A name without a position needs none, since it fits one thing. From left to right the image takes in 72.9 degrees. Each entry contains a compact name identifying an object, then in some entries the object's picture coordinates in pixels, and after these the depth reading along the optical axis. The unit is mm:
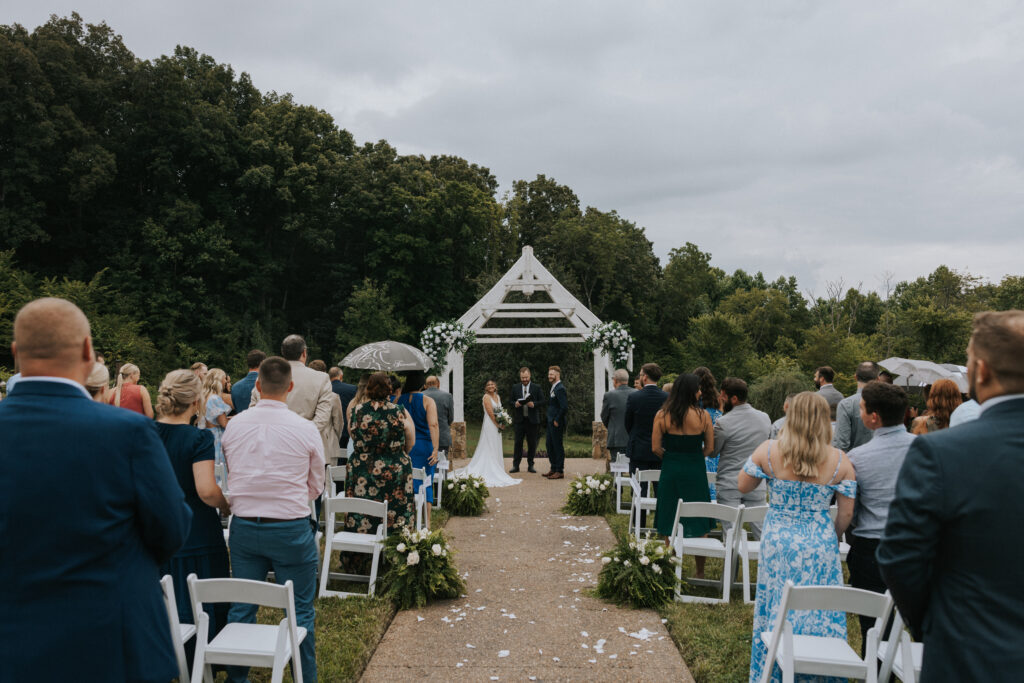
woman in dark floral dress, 6039
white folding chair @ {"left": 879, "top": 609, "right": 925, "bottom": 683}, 3207
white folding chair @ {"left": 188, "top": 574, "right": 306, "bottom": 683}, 3348
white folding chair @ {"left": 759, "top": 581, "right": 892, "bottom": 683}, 3268
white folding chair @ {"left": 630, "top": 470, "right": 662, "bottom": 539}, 7523
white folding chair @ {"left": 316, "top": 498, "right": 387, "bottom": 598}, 5785
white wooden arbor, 16172
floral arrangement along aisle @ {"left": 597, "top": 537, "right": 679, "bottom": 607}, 5926
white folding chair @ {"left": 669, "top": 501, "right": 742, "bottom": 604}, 5680
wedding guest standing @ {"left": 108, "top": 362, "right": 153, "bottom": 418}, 6993
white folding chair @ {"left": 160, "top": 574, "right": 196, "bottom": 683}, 3348
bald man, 2123
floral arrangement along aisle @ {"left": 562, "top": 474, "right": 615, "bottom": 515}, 9750
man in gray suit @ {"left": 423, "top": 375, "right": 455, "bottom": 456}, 9758
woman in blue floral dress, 3996
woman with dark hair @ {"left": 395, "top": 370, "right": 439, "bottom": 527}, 7633
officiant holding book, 13008
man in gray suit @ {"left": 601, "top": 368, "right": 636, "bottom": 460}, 10523
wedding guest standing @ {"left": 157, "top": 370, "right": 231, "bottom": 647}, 3738
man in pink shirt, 3916
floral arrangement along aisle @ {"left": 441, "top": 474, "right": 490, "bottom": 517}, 9828
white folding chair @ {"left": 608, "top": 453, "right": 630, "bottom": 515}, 9648
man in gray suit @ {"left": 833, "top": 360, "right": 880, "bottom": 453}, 7055
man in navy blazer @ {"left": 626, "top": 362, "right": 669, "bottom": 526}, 7953
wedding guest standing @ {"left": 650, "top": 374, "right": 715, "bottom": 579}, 6461
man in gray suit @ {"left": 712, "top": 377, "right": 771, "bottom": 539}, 6473
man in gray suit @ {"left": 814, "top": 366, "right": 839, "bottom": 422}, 8406
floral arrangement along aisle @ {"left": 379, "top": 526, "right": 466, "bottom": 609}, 5930
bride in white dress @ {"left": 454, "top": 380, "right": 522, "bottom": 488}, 12444
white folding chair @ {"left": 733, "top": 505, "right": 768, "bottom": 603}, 5637
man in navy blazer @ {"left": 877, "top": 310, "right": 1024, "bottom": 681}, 1938
